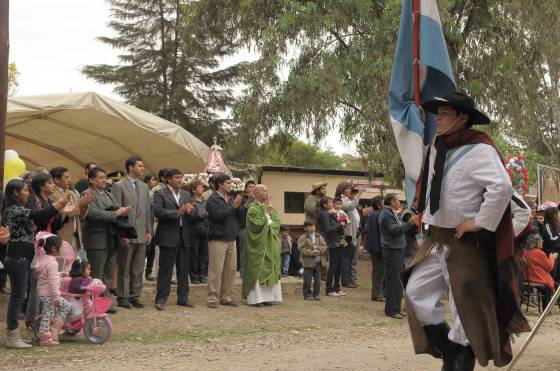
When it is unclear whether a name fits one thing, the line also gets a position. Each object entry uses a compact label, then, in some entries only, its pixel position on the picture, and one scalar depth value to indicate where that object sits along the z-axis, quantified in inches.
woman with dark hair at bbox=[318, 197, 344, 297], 508.1
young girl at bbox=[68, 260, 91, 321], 320.5
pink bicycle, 320.5
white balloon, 405.1
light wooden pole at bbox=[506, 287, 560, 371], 218.6
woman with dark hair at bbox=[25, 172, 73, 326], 320.5
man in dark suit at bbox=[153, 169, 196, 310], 413.1
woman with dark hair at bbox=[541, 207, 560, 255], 533.3
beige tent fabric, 507.5
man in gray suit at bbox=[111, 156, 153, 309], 409.4
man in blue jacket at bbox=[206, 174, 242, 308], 433.1
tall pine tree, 1109.1
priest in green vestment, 453.1
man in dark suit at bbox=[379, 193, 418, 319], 444.8
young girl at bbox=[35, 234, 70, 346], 308.3
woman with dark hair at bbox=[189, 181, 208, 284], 460.4
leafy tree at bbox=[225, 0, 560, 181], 655.1
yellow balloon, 390.9
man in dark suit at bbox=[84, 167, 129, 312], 381.1
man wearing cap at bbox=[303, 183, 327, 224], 514.3
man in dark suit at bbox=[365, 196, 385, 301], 490.6
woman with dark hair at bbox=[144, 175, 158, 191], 547.2
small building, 1011.3
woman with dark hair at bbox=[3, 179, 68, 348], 295.0
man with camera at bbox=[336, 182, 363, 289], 554.6
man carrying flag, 186.5
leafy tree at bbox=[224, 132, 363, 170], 773.2
